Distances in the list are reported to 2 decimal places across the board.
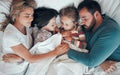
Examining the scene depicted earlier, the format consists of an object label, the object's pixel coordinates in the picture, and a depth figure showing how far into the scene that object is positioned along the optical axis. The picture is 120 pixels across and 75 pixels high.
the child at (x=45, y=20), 2.04
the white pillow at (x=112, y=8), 2.04
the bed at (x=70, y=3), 2.04
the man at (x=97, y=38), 1.78
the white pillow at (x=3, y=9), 2.03
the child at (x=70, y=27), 2.03
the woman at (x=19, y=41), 1.85
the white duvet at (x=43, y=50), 1.84
